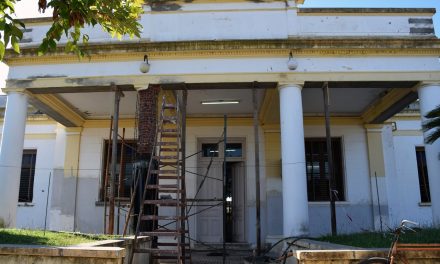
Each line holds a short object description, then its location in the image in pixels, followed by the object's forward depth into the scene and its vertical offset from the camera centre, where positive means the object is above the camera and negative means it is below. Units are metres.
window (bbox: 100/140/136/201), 13.87 +1.50
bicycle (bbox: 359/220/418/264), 5.10 -0.54
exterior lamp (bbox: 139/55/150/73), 10.34 +3.51
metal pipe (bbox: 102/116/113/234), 13.74 +1.65
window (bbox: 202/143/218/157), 14.01 +2.04
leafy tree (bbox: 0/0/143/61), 4.49 +2.34
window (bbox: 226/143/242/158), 14.02 +2.04
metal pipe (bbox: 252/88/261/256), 9.46 +0.98
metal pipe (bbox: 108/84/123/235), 9.73 +1.12
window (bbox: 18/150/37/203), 15.30 +1.36
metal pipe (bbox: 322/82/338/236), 9.63 +1.19
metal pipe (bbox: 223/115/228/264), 9.41 +0.36
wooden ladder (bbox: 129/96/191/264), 7.62 +0.21
